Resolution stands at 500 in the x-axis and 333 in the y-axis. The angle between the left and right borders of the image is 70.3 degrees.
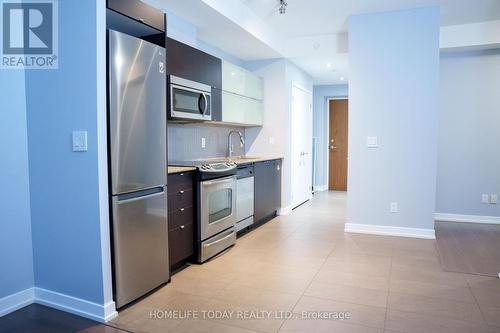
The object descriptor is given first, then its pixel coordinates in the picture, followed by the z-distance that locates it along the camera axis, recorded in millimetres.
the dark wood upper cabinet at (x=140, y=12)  2268
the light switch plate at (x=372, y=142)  4338
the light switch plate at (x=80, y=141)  2209
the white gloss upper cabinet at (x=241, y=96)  4340
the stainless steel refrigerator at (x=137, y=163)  2271
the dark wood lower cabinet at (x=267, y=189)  4641
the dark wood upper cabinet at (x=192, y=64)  3250
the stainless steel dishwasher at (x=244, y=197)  4094
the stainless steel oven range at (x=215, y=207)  3231
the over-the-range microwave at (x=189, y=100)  3254
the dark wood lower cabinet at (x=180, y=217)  2898
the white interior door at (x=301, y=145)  5973
